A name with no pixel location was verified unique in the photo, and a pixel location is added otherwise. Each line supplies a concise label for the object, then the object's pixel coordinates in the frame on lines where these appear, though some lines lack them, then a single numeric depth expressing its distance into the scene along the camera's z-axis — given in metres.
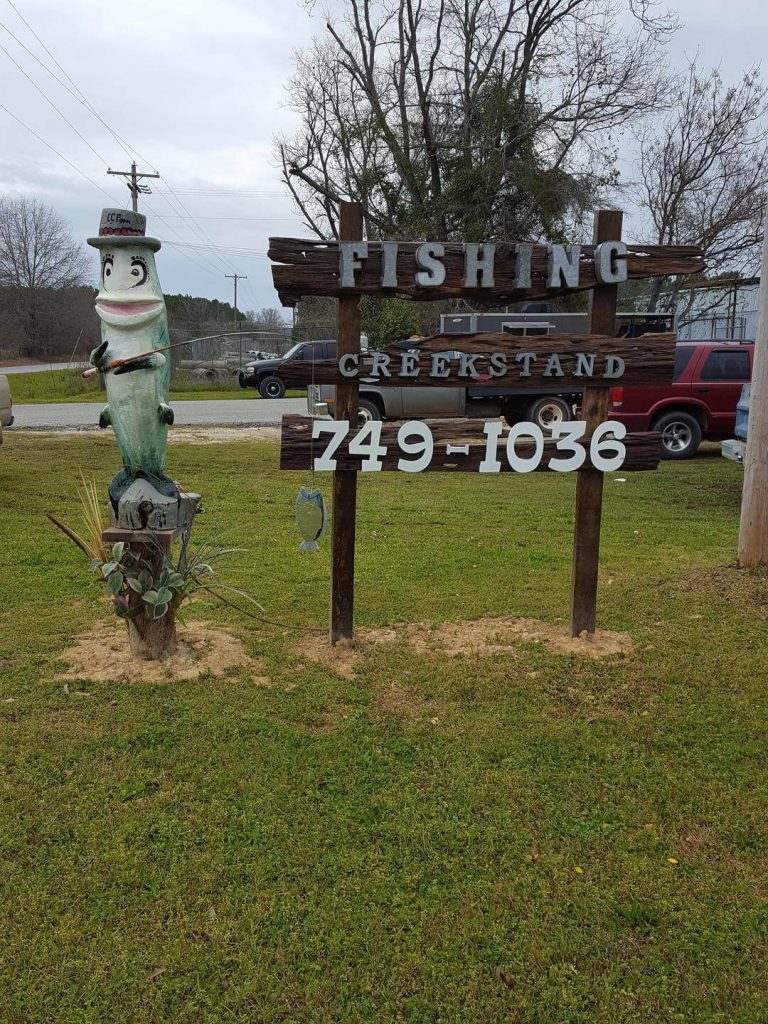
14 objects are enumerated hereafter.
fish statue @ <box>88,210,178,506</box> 3.61
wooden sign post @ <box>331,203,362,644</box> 4.04
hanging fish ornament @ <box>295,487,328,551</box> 3.94
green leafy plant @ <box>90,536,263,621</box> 3.75
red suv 11.27
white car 9.20
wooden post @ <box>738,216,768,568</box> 5.44
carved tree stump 3.77
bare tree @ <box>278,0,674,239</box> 22.80
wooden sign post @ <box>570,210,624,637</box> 4.21
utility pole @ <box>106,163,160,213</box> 24.75
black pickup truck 21.28
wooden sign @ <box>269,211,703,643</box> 4.00
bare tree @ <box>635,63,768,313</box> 19.22
